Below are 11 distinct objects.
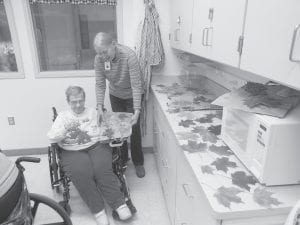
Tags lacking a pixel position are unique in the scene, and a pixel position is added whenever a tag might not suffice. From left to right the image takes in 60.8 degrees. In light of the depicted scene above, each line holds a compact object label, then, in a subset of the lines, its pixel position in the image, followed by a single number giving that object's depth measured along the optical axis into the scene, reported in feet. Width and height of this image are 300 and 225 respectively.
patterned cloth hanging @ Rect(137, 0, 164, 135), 8.59
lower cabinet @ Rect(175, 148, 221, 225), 3.47
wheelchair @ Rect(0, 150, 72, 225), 4.17
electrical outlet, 9.76
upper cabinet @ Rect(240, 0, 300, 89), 2.60
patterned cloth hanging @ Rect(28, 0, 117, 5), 8.64
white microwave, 3.15
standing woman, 7.14
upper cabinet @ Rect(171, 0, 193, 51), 6.64
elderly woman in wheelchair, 6.61
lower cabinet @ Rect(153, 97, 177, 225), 5.85
